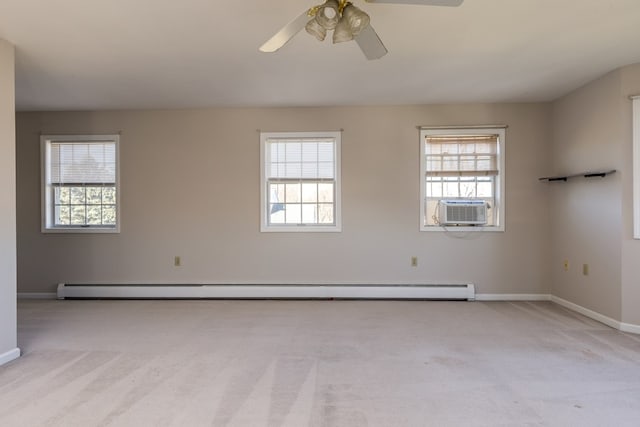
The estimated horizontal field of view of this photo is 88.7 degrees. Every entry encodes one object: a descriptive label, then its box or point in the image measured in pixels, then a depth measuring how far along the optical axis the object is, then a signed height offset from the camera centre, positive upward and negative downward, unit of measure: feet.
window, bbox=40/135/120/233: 14.19 +1.25
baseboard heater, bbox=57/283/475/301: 13.42 -3.37
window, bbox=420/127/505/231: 13.60 +1.62
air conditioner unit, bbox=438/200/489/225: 13.37 -0.06
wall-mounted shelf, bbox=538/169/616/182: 10.41 +1.29
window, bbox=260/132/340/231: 13.97 +1.23
